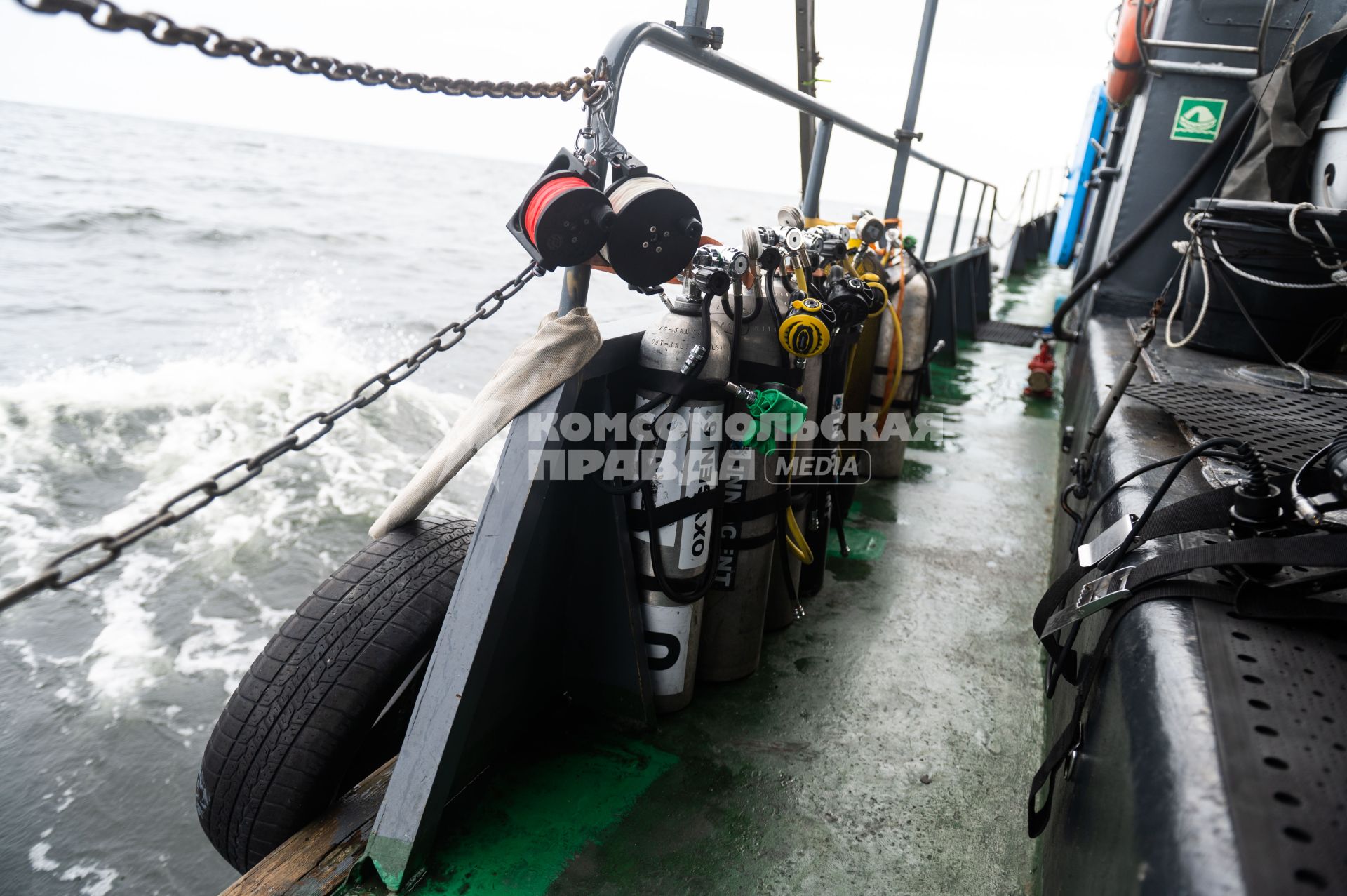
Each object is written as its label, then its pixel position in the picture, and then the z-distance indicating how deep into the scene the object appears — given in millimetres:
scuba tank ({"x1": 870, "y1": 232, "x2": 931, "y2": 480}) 3891
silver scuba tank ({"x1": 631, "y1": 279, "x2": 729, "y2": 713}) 1971
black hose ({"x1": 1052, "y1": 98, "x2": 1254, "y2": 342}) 4676
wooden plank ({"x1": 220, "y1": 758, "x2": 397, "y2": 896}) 1575
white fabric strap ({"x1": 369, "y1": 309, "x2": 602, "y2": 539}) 1668
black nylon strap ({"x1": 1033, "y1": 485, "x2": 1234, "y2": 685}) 1281
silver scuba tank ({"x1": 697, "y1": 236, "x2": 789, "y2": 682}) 2088
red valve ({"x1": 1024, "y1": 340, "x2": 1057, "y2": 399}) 6207
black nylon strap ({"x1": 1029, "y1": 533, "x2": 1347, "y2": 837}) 976
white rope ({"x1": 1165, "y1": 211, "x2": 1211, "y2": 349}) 2934
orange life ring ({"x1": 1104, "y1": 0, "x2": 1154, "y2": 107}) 5590
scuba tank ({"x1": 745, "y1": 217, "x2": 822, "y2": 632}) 2158
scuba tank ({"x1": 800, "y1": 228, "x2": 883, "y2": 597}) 2463
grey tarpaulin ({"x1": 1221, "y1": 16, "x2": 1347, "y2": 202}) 3842
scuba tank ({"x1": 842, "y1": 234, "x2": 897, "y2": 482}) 3463
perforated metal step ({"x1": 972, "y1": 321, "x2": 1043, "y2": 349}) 8773
